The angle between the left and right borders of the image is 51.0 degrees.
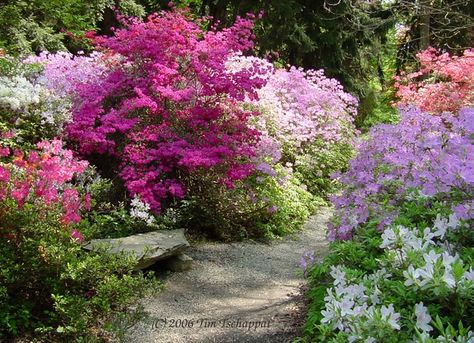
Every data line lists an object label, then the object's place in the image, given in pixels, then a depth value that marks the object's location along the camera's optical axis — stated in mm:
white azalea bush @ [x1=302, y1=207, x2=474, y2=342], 1579
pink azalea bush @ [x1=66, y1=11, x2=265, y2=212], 5168
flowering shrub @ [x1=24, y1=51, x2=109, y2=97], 5902
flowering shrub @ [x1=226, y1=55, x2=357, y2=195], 7867
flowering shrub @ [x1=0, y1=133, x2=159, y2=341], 2943
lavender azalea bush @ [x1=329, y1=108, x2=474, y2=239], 2260
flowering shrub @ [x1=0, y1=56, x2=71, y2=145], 5156
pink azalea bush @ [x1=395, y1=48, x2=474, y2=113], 9172
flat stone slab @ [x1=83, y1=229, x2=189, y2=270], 4062
